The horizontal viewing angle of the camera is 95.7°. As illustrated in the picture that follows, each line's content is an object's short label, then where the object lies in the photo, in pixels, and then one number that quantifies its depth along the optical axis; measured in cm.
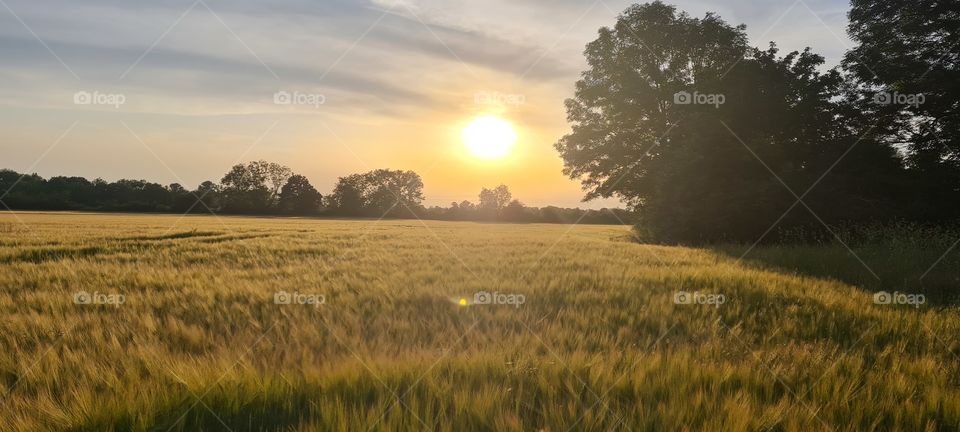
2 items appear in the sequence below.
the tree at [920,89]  1806
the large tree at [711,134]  1894
